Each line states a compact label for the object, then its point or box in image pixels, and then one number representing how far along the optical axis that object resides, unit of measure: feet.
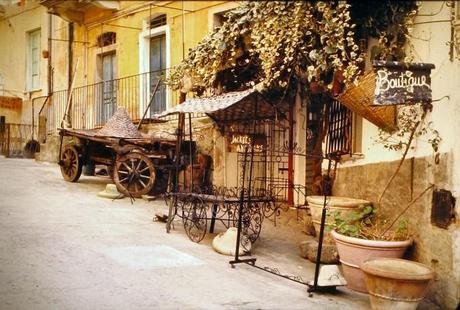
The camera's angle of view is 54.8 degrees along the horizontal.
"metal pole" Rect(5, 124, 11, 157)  47.29
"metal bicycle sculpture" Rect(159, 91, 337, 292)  18.63
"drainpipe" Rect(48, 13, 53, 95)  48.62
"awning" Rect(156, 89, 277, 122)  19.89
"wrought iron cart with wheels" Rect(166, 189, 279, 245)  20.17
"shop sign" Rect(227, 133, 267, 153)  29.22
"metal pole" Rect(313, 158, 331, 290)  14.44
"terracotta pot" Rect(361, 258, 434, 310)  12.41
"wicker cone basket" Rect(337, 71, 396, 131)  15.57
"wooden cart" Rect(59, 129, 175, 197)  30.35
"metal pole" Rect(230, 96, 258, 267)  17.62
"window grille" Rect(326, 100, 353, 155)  22.03
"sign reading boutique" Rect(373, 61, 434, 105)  13.42
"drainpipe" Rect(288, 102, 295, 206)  30.14
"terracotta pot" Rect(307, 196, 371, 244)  17.75
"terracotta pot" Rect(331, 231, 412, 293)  15.06
